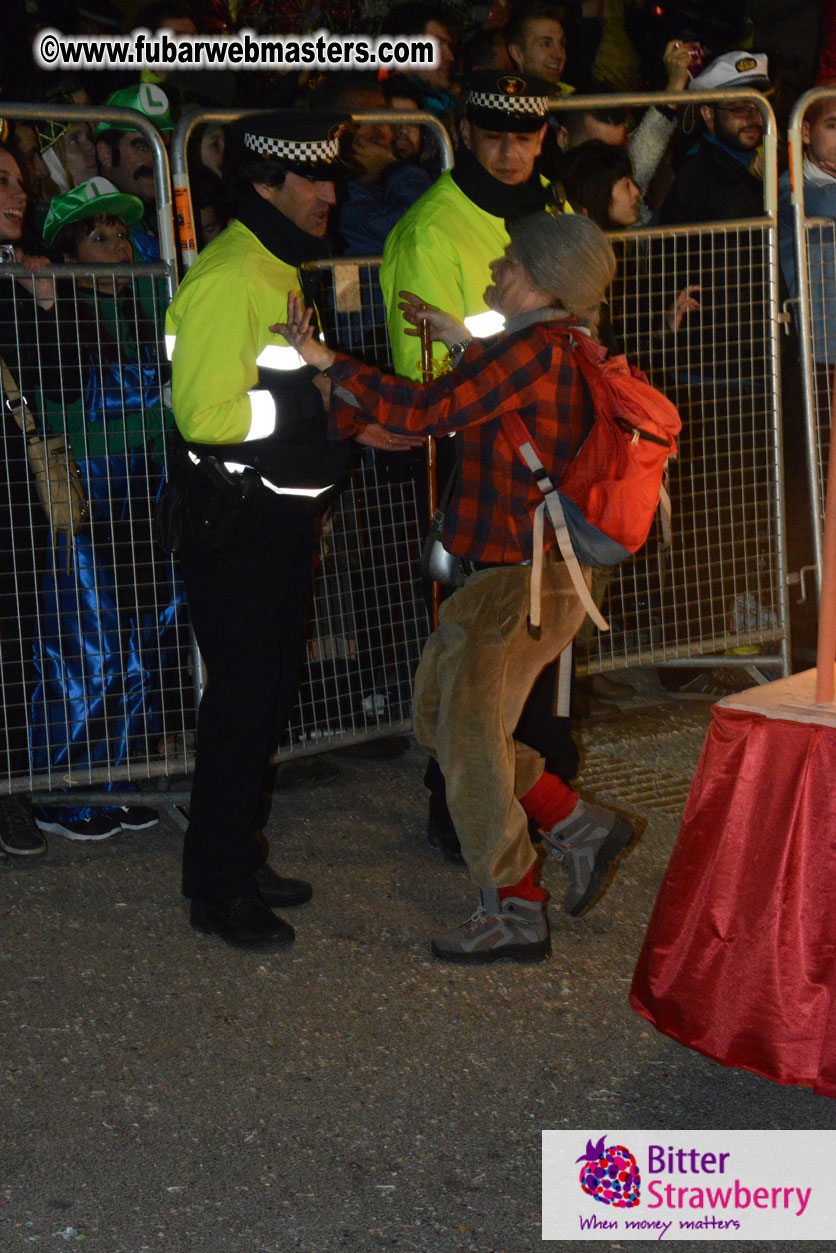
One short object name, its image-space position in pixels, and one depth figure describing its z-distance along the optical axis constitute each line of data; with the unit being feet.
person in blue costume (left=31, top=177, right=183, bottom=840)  15.97
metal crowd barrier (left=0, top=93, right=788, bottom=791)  16.44
